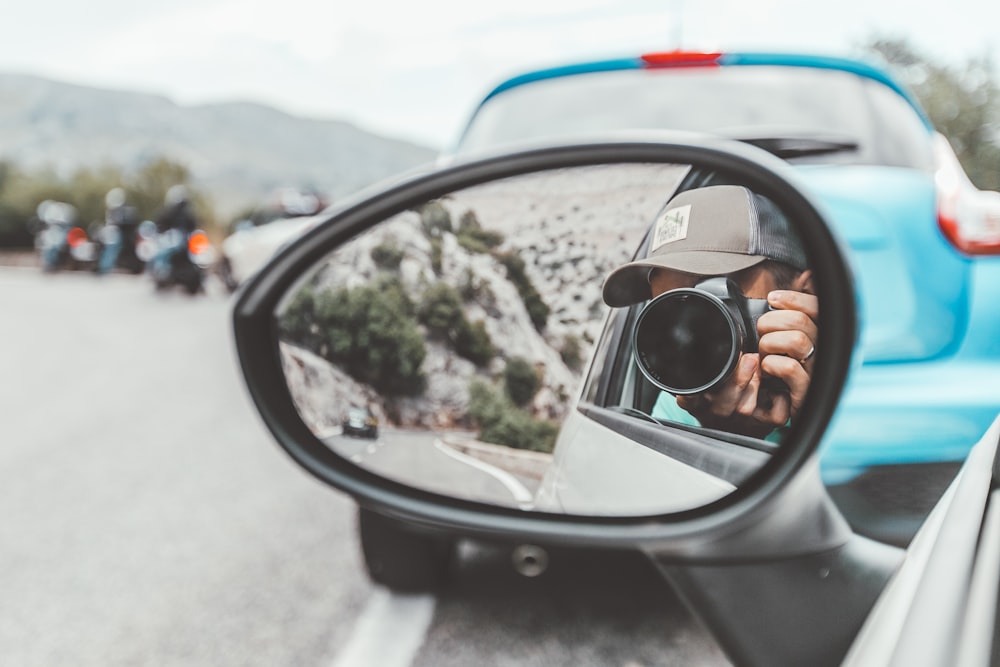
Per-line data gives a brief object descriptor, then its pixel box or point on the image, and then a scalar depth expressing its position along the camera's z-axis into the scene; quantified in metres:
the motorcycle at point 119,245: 17.06
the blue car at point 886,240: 1.49
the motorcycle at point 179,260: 12.77
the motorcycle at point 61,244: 18.81
